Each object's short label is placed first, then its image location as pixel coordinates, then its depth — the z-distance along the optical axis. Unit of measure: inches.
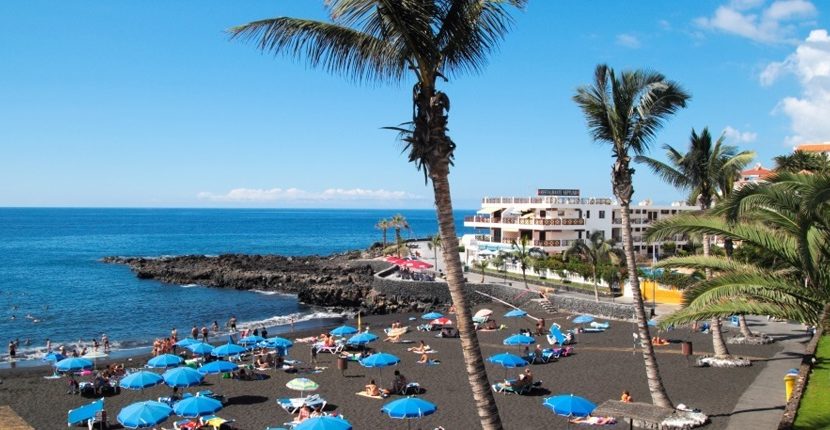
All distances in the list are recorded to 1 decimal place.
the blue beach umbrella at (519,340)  1215.8
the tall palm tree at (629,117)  696.4
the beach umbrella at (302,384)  949.9
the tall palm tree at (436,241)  2783.0
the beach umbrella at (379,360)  1075.9
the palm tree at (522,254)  2084.2
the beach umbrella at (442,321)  1626.1
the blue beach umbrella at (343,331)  1445.6
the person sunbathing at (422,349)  1333.7
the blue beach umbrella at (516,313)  1556.3
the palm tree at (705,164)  984.9
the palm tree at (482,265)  2242.5
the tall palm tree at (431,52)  351.6
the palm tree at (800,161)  1029.8
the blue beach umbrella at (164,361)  1096.2
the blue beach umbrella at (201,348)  1220.5
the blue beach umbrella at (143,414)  764.0
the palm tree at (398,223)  3663.9
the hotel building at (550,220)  2493.8
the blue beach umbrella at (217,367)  1032.8
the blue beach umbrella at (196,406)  807.7
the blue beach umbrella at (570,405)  756.6
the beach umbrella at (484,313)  1597.1
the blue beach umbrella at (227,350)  1190.9
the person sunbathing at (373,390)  1007.6
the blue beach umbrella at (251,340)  1387.8
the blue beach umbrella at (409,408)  770.8
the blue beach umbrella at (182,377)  944.2
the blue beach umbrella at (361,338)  1327.5
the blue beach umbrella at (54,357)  1293.1
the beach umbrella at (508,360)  1031.2
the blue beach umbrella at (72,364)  1088.2
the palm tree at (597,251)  1819.6
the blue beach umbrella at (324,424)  705.6
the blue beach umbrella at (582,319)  1478.8
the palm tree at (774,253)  534.6
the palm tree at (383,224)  3799.0
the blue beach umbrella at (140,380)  934.4
